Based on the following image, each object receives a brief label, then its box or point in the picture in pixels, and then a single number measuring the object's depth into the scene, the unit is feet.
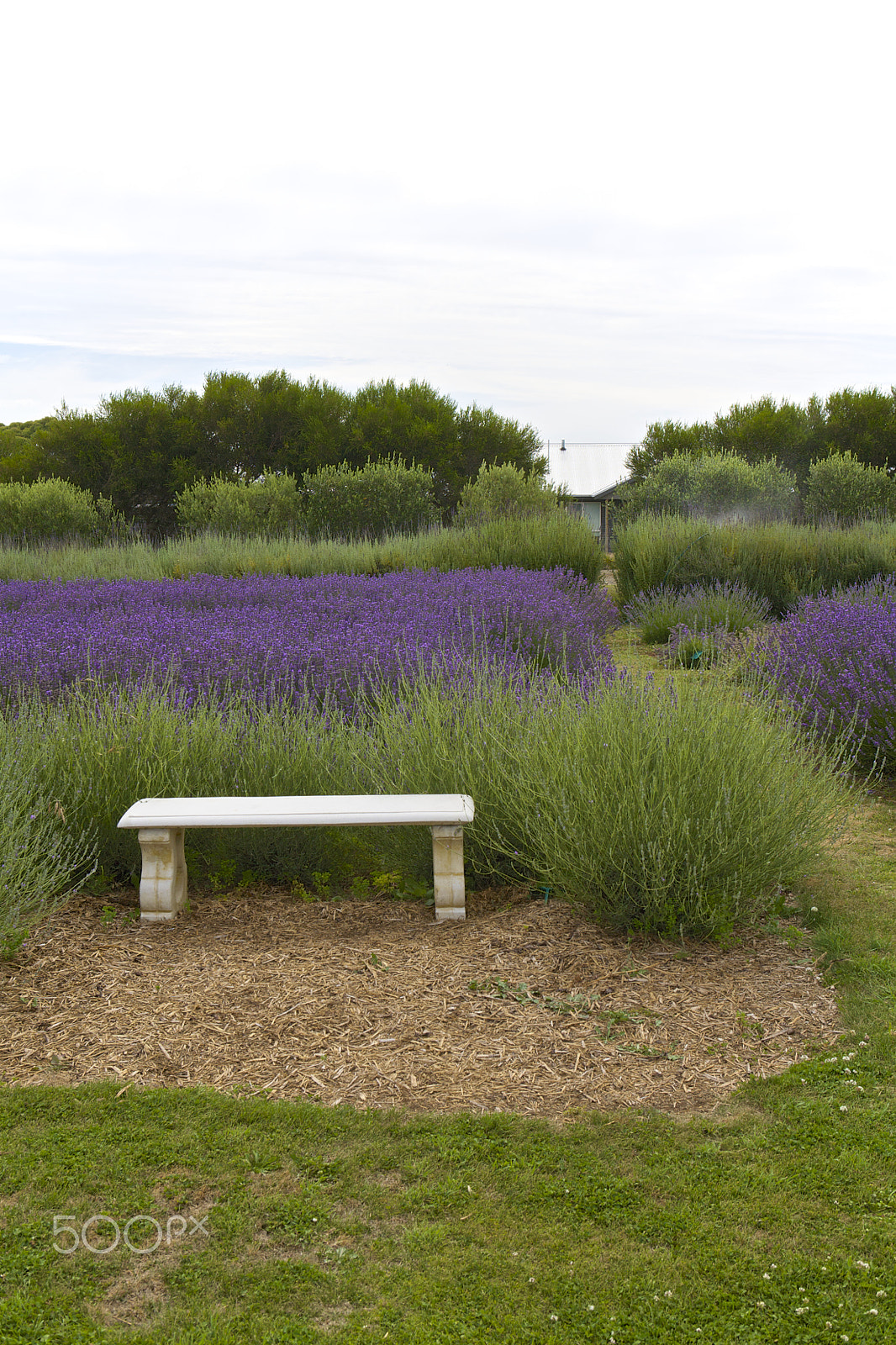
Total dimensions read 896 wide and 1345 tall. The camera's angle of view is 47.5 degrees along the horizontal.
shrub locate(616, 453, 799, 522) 68.33
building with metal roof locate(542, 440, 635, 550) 117.39
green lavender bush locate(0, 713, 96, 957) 12.05
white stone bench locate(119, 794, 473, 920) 12.47
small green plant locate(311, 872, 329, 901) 14.15
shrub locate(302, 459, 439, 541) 69.36
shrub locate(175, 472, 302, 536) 68.80
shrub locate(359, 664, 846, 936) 11.82
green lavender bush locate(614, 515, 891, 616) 41.50
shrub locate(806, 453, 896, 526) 80.43
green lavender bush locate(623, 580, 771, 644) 35.53
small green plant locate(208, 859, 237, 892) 14.20
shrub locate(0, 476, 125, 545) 70.69
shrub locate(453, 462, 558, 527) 64.03
